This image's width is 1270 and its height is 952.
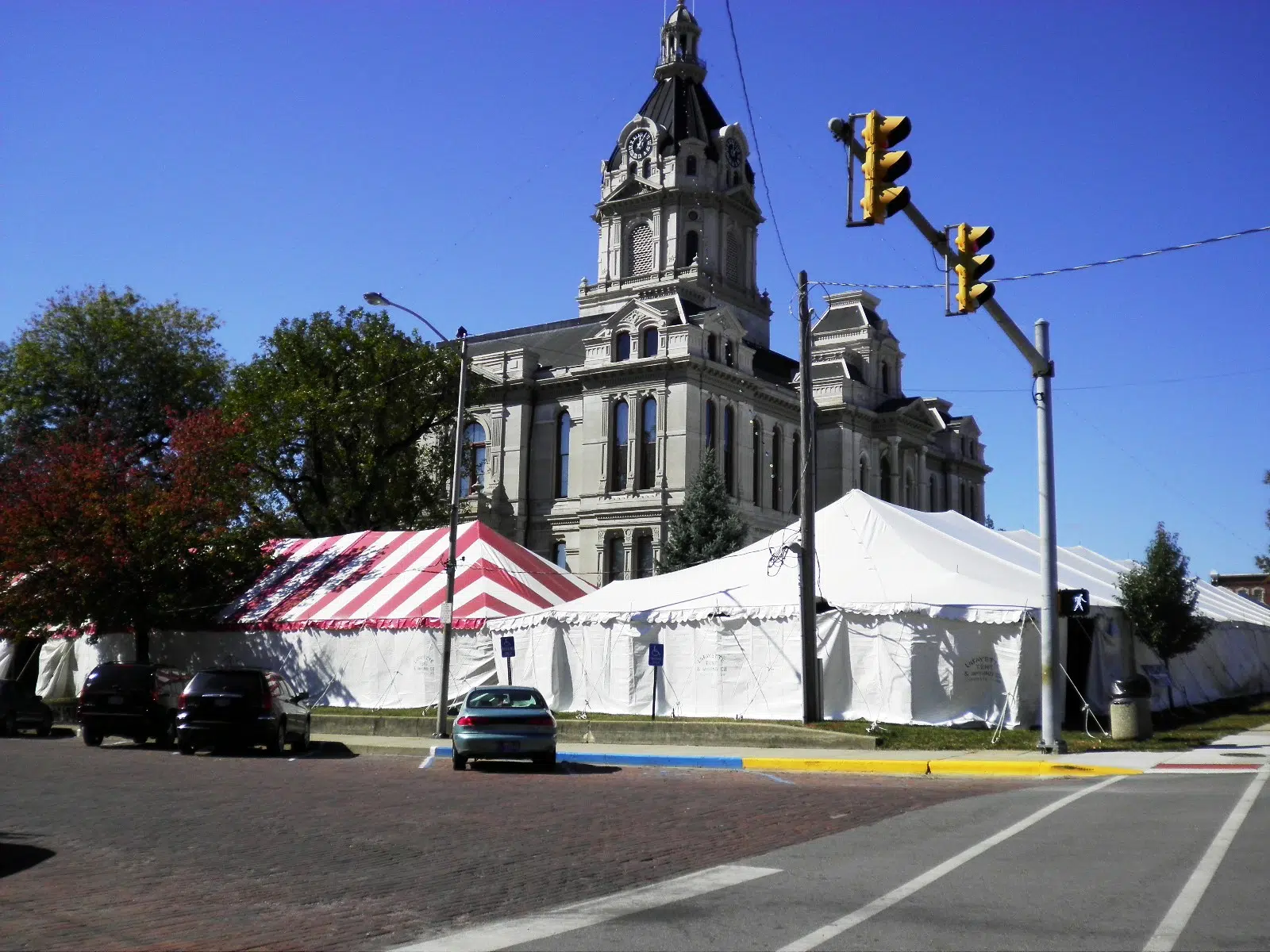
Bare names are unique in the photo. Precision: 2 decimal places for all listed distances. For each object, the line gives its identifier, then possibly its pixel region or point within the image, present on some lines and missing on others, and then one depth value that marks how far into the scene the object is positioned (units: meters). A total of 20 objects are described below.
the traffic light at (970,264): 13.31
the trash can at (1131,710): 21.47
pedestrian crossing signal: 20.42
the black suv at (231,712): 22.45
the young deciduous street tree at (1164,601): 26.97
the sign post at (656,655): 24.59
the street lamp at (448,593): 25.78
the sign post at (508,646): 27.03
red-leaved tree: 33.62
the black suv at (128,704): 25.30
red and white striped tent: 31.14
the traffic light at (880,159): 10.91
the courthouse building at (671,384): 58.22
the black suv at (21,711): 28.80
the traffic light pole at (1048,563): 19.62
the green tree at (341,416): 48.19
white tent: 23.44
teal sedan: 19.38
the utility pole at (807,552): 22.55
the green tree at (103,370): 52.66
